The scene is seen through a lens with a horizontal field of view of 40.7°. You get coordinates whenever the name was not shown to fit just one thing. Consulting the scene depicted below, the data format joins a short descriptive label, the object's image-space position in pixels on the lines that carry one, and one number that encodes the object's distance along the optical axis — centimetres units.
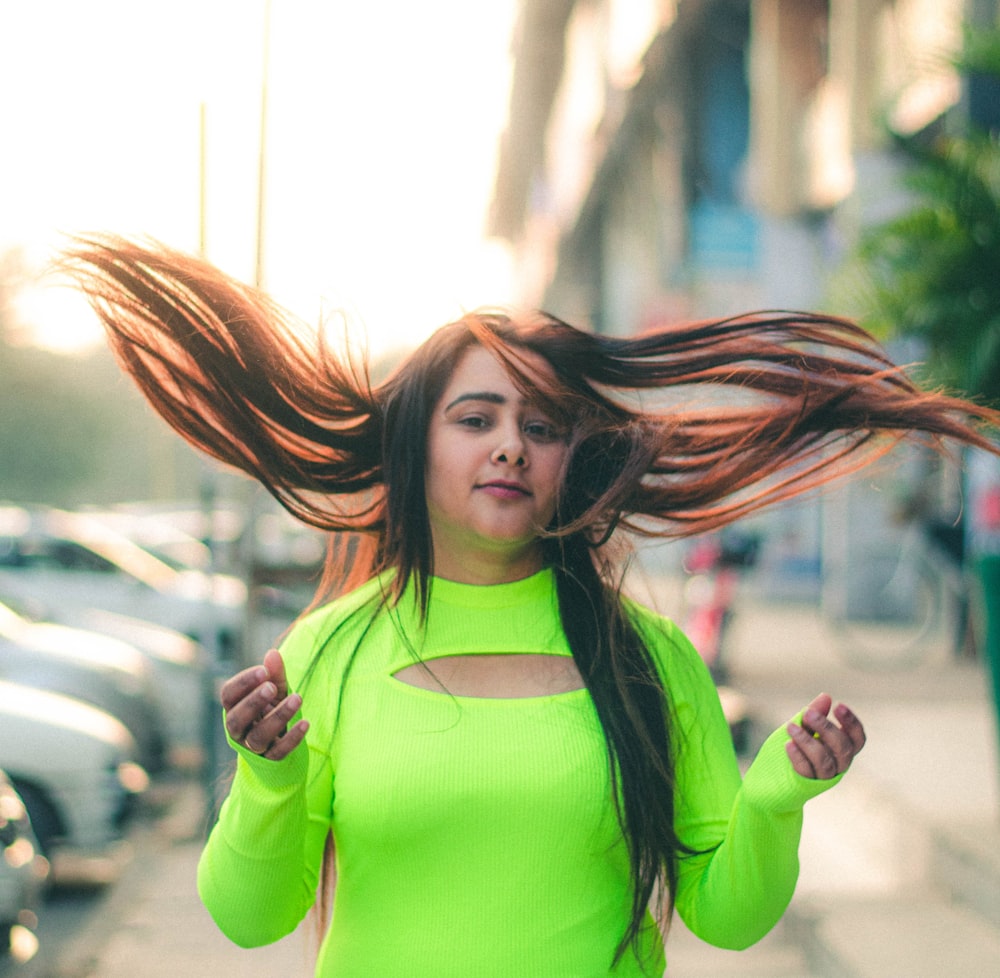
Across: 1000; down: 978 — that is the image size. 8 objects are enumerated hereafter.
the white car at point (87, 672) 707
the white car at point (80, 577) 1006
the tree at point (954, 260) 517
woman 190
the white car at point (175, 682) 860
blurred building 1180
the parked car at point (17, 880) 452
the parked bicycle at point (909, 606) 903
